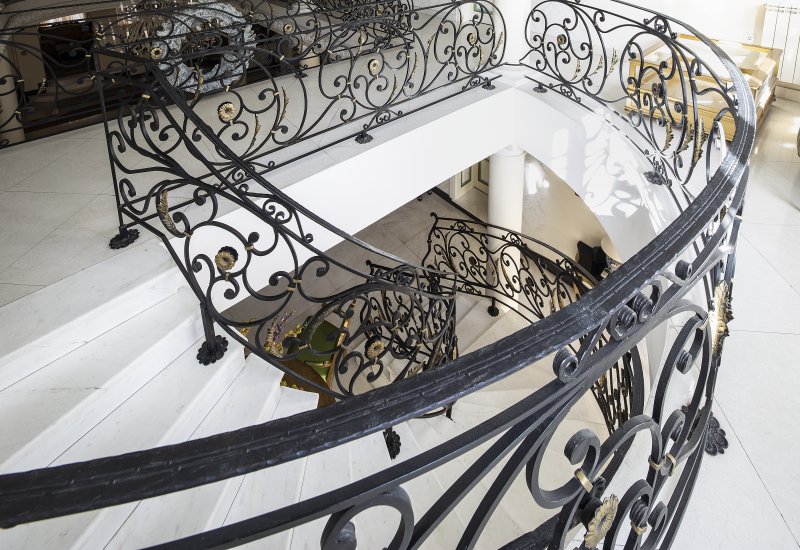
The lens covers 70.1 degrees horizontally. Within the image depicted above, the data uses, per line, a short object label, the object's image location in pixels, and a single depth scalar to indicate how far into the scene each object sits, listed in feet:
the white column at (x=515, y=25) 19.56
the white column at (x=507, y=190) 22.87
